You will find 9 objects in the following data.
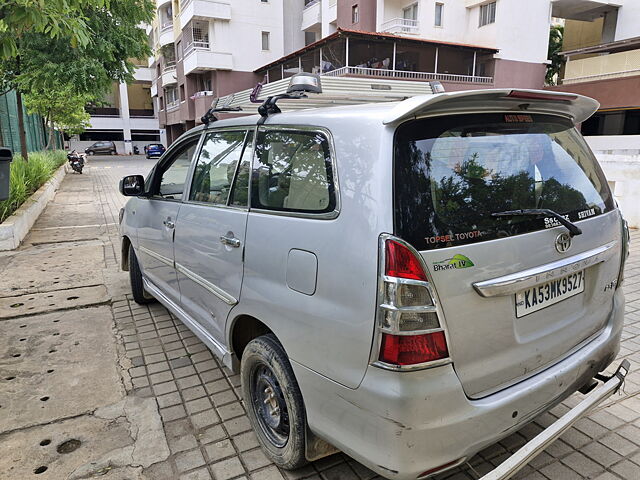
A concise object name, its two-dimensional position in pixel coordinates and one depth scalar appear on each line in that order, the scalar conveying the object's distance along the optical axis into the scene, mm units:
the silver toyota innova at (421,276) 1791
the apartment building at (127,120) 53119
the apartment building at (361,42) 25609
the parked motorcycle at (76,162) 25062
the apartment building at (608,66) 22500
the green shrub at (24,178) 8404
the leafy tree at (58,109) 19281
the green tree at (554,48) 34250
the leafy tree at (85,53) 9062
